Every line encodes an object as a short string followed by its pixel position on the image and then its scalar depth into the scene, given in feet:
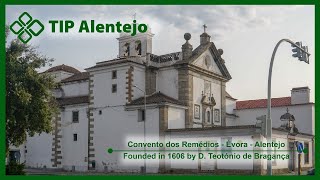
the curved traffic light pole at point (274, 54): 82.33
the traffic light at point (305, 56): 83.61
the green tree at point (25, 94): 114.21
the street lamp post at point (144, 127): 149.70
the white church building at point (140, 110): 148.56
